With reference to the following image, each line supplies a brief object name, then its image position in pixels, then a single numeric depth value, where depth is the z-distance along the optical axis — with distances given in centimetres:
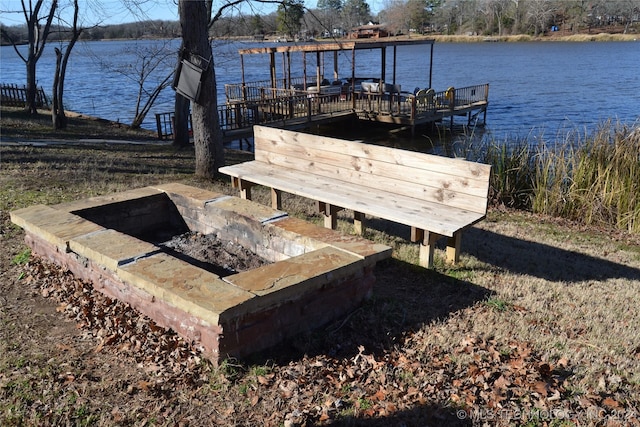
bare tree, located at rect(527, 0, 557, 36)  8475
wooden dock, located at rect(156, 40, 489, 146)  1964
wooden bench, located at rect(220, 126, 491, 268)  495
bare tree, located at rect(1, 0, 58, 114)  1703
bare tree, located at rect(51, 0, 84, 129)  1555
